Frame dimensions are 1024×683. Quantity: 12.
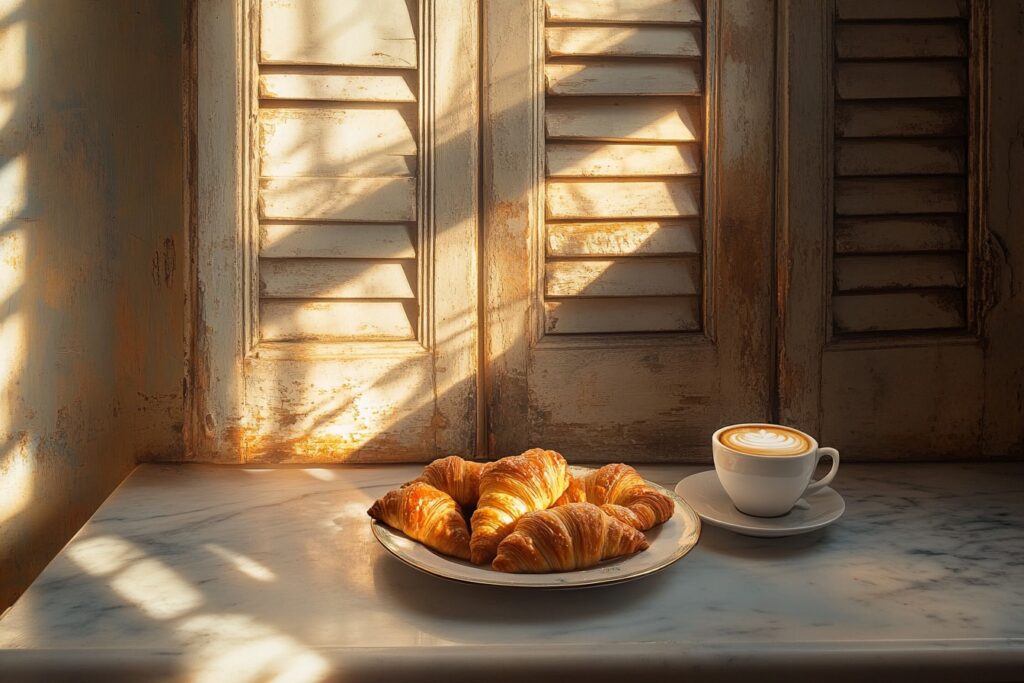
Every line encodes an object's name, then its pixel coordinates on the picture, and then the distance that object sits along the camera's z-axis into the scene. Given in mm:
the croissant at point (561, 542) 880
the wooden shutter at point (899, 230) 1292
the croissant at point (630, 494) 980
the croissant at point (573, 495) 1018
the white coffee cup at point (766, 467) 1016
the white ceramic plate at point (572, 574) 863
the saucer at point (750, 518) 1028
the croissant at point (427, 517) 931
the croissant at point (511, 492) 917
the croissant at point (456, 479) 1033
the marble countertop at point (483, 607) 799
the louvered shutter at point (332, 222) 1266
